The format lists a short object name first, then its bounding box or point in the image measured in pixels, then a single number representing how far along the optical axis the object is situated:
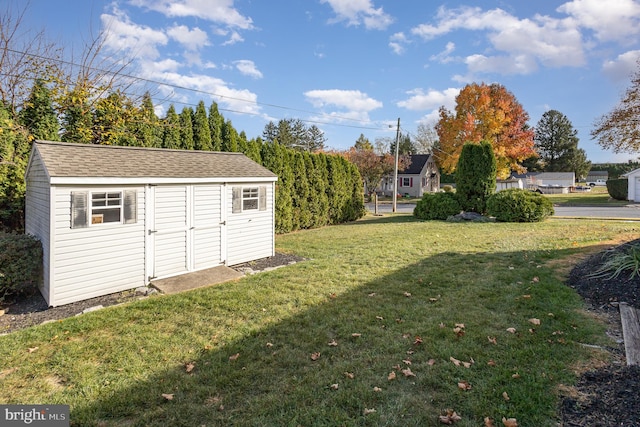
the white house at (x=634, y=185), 26.36
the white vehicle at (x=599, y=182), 61.89
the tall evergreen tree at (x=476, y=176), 15.58
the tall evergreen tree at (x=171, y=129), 10.04
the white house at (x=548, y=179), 44.93
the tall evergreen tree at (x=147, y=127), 9.59
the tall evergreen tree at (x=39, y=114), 7.80
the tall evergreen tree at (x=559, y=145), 48.56
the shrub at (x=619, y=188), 27.69
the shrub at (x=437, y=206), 16.20
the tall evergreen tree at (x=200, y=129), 10.76
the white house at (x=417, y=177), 37.97
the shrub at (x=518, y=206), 14.63
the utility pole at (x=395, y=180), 21.23
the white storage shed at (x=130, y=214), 5.42
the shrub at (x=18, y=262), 5.28
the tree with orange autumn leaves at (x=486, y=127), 26.16
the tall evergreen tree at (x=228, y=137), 11.52
